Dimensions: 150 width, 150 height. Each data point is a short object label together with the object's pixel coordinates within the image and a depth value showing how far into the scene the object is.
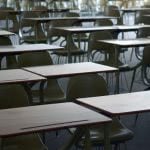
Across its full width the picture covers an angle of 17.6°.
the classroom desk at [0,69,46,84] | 3.69
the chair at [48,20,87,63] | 7.03
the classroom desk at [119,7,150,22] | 11.12
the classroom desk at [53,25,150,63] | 6.94
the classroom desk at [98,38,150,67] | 5.52
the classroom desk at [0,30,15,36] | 6.47
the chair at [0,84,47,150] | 3.34
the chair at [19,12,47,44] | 8.19
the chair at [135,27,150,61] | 6.97
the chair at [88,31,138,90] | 6.27
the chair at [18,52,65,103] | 4.70
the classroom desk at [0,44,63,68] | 5.16
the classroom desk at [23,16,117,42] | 8.25
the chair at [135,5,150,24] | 9.38
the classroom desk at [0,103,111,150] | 2.43
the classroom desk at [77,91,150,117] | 2.77
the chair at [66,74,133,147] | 3.70
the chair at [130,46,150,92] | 5.32
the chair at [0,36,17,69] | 5.82
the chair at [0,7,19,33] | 9.39
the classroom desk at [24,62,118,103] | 4.02
